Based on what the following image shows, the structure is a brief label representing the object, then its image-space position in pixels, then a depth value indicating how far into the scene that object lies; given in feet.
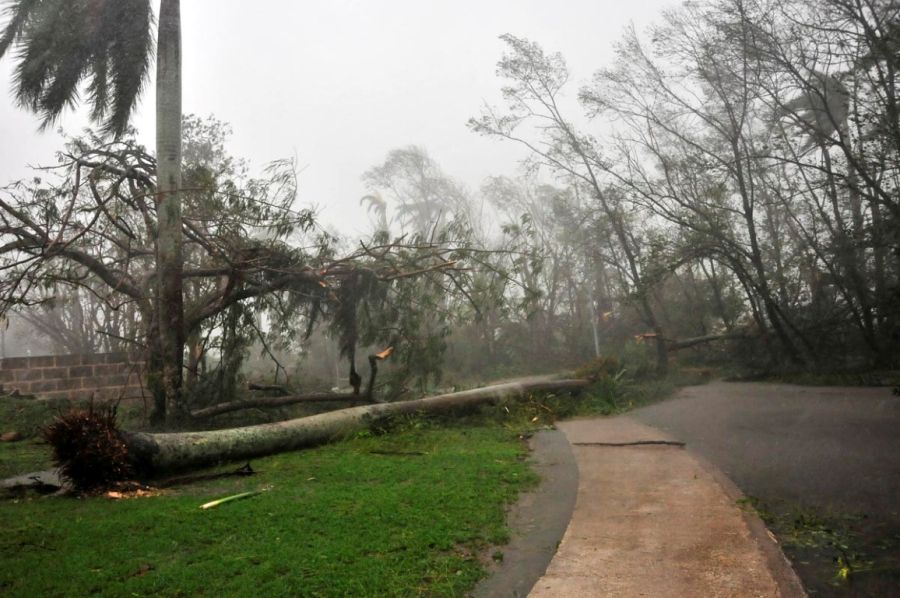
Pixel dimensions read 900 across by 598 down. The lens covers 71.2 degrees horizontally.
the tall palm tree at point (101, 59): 31.27
